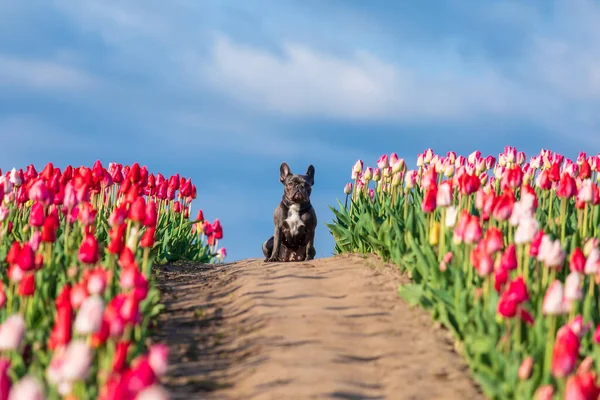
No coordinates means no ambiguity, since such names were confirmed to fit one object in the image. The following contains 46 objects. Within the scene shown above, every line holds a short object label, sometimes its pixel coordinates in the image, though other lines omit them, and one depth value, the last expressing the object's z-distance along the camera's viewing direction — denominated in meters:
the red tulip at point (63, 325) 11.30
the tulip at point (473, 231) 16.64
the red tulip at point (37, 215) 19.00
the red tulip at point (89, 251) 15.95
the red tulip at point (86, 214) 19.37
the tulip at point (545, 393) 12.23
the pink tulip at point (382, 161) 28.62
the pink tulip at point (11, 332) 11.28
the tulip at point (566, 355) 11.97
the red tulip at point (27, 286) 15.03
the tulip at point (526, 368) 13.34
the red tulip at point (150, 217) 18.28
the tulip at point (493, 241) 15.84
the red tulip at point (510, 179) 21.36
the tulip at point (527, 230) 16.33
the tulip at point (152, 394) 8.42
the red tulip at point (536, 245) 16.73
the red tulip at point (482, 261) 15.63
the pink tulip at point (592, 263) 15.53
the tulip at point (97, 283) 13.00
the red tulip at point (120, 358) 10.70
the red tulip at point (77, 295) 12.72
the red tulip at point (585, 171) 26.30
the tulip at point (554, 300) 13.70
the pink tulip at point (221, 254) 40.84
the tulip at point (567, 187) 20.41
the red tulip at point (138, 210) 18.12
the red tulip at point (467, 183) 20.81
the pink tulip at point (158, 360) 9.82
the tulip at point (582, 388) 10.57
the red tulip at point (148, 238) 18.17
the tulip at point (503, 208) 17.94
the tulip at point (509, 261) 15.50
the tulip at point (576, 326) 13.86
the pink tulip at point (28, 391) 8.87
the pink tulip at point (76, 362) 9.77
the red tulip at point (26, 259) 15.60
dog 28.75
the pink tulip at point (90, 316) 10.86
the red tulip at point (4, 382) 9.82
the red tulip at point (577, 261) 15.71
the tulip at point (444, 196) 18.97
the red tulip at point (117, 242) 16.97
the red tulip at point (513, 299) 14.27
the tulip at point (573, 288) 14.12
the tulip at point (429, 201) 20.06
